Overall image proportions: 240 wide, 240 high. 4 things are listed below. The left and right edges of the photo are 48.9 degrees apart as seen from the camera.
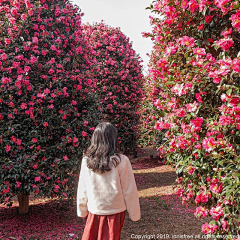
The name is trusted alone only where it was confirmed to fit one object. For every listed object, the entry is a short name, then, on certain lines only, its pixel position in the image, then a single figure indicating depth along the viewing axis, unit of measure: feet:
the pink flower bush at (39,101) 14.19
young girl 8.39
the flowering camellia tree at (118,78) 28.37
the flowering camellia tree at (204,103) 7.68
